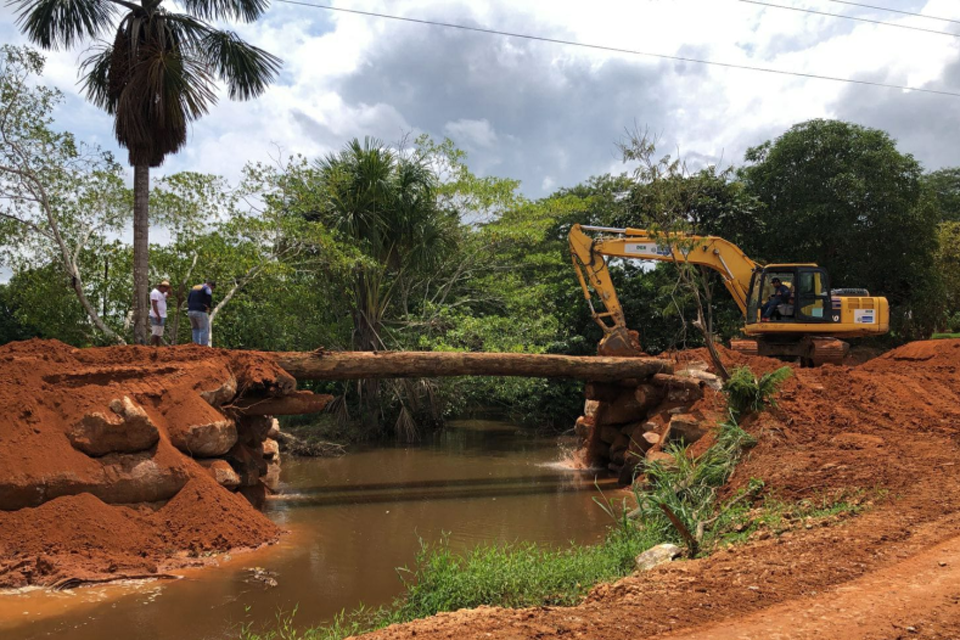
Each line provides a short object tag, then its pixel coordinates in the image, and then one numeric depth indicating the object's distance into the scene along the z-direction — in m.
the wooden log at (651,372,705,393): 11.52
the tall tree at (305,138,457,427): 16.42
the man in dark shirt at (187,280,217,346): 11.76
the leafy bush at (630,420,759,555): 6.08
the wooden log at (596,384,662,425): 12.29
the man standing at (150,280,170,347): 11.95
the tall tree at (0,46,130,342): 13.41
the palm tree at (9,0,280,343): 12.12
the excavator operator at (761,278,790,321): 13.72
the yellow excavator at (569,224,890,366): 13.66
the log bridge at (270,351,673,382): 10.31
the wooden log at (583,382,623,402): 13.06
